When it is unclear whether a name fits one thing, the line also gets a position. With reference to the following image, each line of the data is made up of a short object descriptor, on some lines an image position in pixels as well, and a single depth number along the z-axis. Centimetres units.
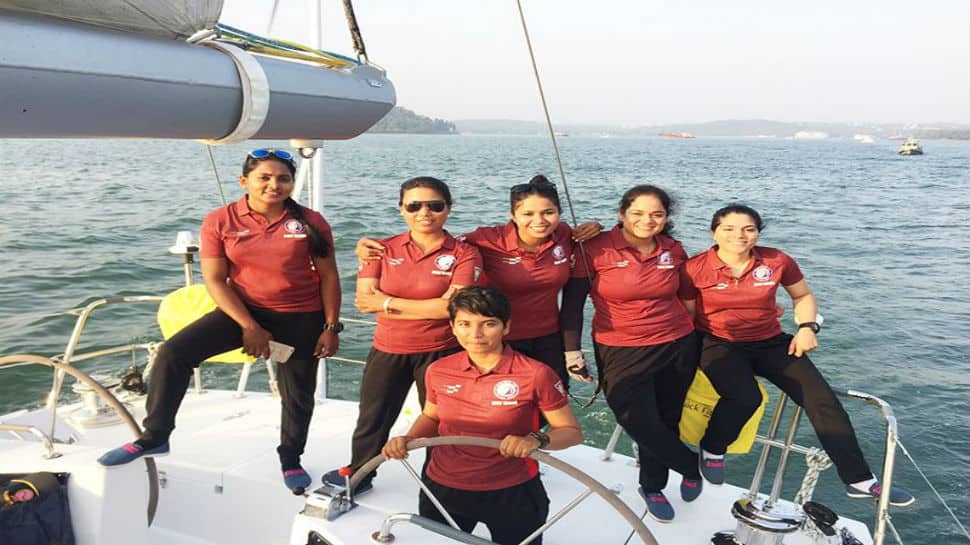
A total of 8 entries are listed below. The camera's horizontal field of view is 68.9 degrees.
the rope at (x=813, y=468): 294
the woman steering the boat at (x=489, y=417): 237
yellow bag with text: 321
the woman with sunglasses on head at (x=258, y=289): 302
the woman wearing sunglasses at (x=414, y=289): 286
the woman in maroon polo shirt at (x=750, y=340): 304
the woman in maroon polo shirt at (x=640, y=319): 306
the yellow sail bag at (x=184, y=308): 388
